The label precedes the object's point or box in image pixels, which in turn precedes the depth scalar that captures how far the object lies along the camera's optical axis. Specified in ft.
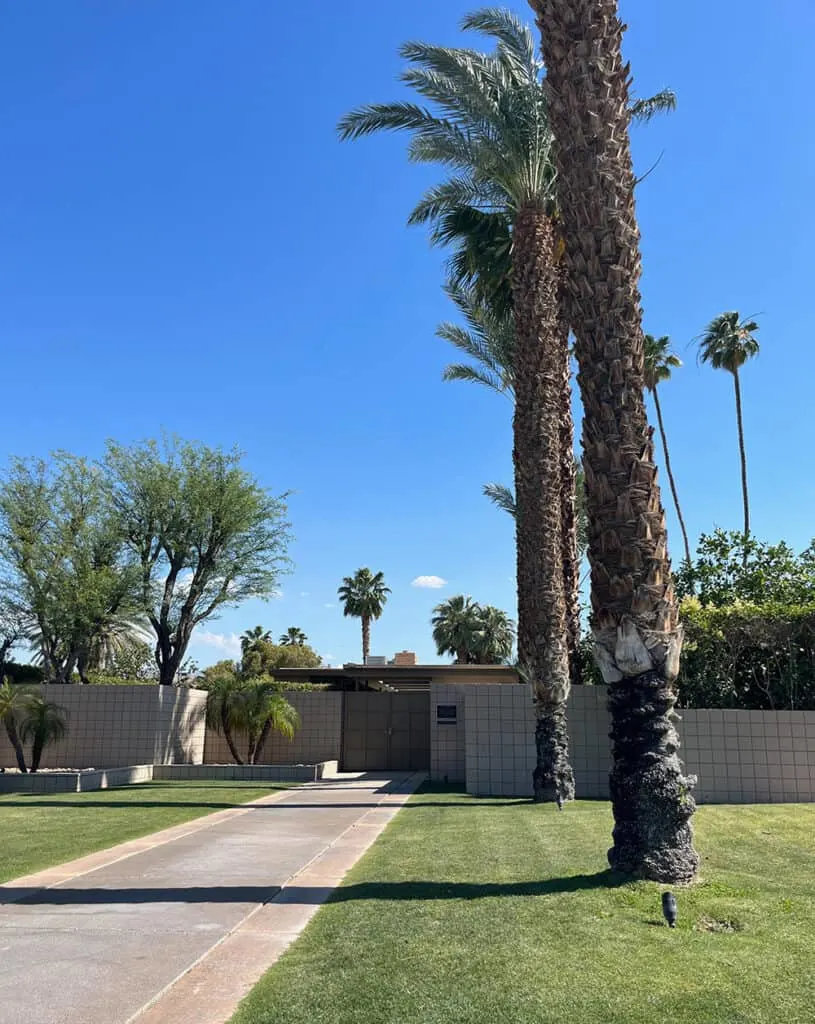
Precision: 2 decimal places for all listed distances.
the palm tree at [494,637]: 170.40
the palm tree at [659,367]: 103.24
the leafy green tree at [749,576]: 54.75
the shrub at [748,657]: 49.14
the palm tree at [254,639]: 192.16
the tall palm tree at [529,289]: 44.75
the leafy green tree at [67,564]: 75.41
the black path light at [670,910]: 17.22
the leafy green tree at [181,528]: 82.69
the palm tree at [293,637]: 224.51
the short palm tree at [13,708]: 60.90
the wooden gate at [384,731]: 78.48
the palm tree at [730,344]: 119.34
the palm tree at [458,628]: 170.91
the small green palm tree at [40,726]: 61.82
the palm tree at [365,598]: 203.62
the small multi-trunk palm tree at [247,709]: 70.44
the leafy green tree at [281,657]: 173.37
